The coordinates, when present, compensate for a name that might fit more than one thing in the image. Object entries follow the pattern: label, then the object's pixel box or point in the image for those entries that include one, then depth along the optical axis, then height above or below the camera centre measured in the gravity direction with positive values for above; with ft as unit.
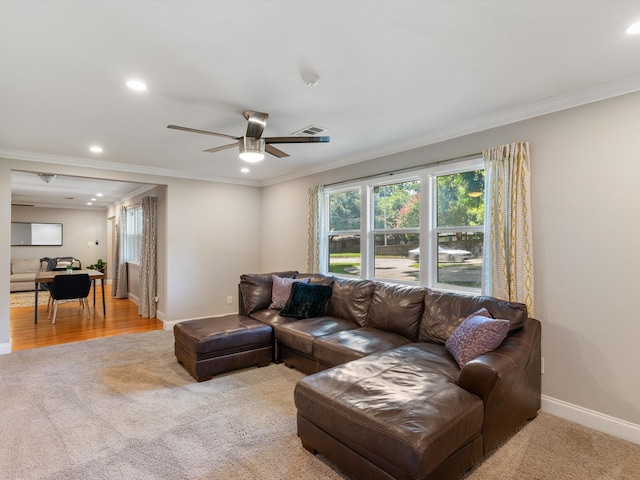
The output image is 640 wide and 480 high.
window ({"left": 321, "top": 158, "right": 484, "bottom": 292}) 11.17 +0.67
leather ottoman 10.71 -3.33
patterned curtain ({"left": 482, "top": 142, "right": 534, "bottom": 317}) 9.23 +0.51
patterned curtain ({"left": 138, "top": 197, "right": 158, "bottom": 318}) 18.92 -0.79
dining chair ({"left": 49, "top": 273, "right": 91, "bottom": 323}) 17.84 -2.21
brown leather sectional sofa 5.53 -2.90
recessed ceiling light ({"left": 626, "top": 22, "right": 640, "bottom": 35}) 5.82 +3.79
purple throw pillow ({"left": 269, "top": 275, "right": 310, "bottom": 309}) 13.87 -1.88
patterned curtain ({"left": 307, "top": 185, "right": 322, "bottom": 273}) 16.40 +0.81
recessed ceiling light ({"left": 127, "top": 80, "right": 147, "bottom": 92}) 7.75 +3.79
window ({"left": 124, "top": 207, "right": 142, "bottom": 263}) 23.57 +0.77
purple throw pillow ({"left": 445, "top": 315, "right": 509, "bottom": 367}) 7.61 -2.17
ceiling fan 9.39 +2.95
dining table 18.02 -1.70
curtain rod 10.75 +2.85
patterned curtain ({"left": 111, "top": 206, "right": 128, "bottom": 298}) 25.66 -1.27
